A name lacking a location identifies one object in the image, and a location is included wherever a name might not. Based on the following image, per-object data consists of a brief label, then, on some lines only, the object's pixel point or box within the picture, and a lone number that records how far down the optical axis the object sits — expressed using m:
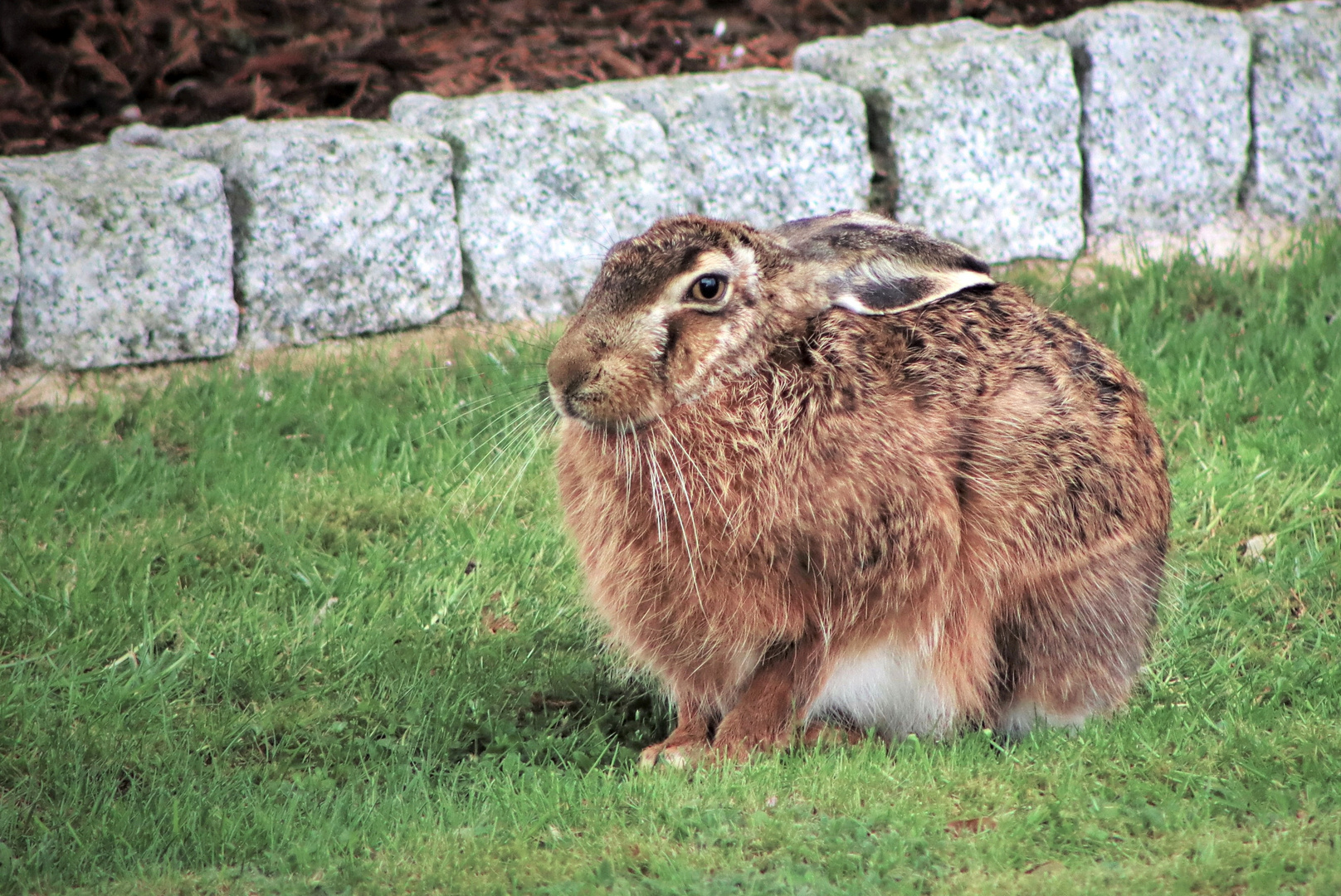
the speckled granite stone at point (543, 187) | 12.16
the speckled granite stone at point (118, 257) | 10.73
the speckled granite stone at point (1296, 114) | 14.18
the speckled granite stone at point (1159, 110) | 13.78
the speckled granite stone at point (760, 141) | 12.80
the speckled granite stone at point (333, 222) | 11.48
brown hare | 6.79
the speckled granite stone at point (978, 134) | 13.24
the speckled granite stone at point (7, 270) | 10.48
